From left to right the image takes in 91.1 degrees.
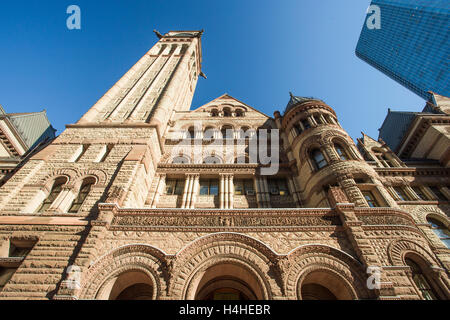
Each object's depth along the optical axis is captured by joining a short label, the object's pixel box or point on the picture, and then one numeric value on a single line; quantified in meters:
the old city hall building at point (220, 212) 8.01
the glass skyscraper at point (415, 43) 54.41
